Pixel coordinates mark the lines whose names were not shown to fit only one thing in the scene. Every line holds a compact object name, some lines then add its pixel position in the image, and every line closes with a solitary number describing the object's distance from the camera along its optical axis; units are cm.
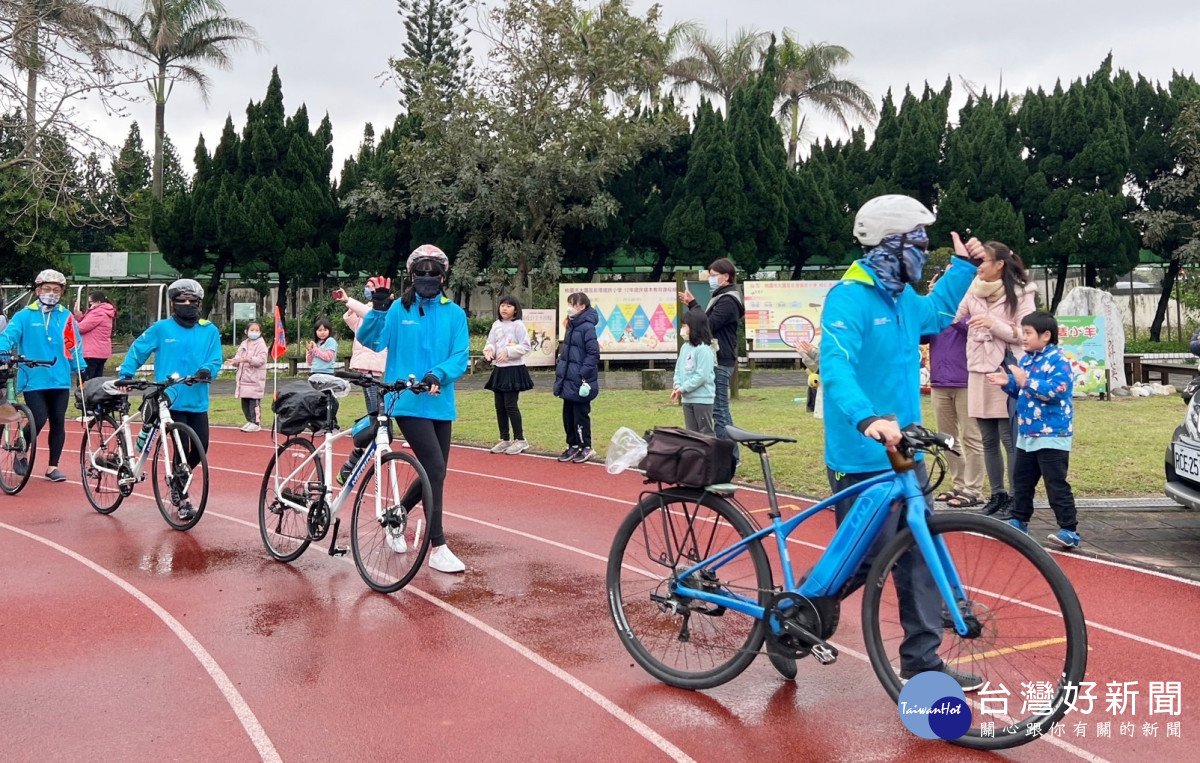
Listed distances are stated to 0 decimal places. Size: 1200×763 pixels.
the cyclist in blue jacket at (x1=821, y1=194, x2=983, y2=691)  371
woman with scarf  711
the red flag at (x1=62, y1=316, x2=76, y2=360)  1098
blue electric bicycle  338
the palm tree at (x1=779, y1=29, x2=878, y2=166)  3778
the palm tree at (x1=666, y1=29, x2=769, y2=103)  3753
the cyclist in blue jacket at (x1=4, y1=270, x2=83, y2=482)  950
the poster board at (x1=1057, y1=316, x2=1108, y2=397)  1661
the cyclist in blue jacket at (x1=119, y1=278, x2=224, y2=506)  770
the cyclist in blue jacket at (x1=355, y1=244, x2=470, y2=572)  589
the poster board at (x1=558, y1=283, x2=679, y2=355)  2411
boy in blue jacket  636
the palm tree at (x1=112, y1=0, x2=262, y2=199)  3294
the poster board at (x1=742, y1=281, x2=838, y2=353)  2389
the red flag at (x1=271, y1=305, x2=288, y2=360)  1656
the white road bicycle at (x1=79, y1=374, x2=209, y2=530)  726
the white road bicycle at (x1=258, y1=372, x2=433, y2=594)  564
